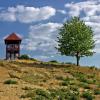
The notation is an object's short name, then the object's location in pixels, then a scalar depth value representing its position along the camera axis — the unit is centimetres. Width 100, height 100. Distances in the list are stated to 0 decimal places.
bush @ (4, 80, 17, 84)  3862
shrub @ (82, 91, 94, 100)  3653
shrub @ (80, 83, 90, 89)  4329
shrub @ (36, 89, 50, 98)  3389
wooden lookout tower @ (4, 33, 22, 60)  8709
